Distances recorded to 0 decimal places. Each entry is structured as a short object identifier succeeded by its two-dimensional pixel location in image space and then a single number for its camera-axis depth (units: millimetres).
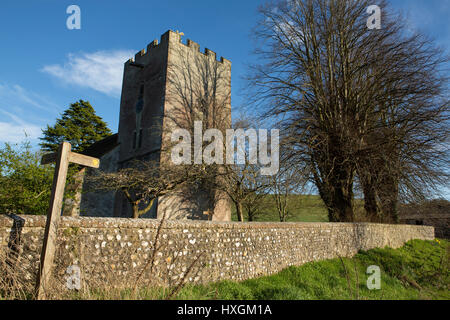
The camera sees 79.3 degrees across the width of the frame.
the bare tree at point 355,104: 11227
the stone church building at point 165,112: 17953
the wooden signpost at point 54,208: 3625
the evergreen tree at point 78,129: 32031
